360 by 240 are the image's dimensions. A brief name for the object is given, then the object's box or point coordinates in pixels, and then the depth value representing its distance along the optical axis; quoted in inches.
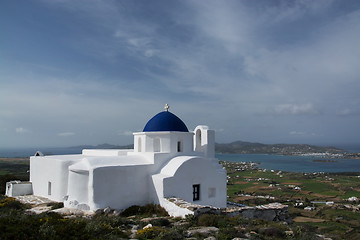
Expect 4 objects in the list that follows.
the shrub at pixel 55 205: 504.7
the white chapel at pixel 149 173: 462.6
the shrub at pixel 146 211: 453.6
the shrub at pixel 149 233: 295.4
